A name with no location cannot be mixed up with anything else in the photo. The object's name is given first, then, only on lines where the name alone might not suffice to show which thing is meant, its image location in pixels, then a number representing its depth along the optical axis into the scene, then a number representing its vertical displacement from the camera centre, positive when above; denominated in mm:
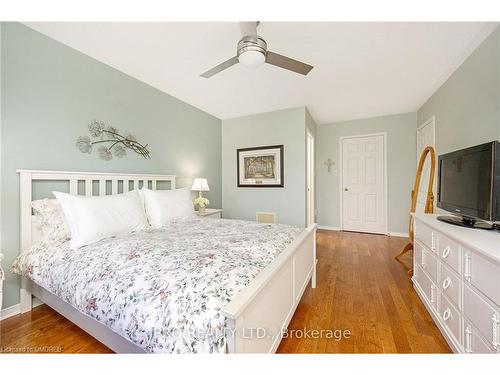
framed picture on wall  3736 +362
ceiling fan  1354 +928
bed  811 -496
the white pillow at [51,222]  1592 -295
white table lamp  3201 +3
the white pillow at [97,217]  1505 -255
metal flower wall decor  2068 +470
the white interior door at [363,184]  4309 +44
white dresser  991 -585
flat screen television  1295 +17
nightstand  3021 -427
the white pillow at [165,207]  2104 -232
